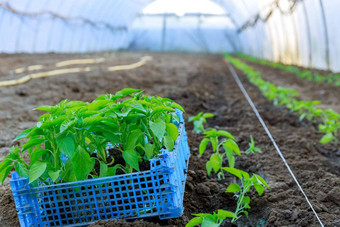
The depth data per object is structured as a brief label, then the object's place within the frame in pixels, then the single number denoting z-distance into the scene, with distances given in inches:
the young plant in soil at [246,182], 87.7
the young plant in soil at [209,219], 71.6
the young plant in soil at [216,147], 108.0
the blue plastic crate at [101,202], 81.9
